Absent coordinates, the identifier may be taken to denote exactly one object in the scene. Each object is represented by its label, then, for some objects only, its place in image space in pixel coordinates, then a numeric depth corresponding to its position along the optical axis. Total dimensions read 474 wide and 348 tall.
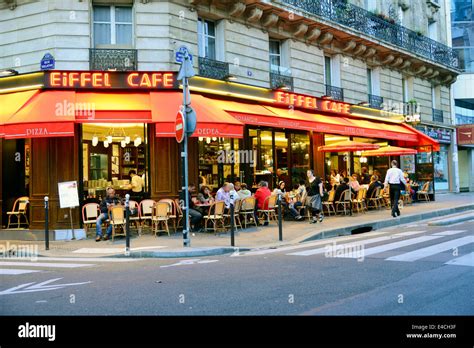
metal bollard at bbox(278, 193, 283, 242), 12.05
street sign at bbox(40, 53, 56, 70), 13.85
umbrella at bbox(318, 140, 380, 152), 18.88
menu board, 12.94
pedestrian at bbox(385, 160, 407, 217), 16.03
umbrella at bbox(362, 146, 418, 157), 21.03
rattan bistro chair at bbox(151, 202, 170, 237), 13.32
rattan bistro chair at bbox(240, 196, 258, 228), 14.55
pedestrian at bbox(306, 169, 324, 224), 15.53
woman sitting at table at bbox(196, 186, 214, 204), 14.23
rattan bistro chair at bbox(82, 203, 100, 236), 13.52
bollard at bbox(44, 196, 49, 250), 11.45
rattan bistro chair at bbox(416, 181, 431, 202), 23.28
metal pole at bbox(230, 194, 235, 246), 11.14
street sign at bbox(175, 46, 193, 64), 14.06
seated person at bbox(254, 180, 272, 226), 15.47
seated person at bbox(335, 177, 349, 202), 17.72
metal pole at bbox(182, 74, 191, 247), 11.20
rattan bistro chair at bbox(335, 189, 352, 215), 17.66
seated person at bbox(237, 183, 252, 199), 15.02
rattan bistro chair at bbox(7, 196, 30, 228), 14.70
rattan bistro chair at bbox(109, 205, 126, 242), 12.80
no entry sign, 11.17
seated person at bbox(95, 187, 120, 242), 13.03
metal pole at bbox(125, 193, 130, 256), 10.78
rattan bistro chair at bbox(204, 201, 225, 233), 13.58
